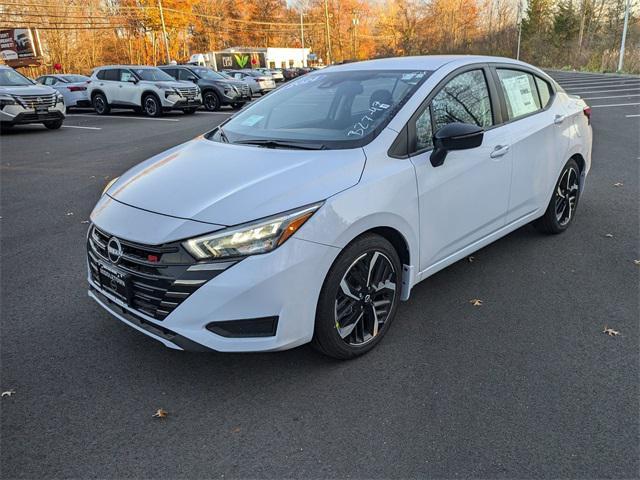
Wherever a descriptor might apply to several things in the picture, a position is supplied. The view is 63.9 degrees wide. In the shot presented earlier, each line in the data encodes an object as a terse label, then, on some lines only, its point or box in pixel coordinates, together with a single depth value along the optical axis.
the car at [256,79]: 23.55
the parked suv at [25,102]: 13.09
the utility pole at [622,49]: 32.46
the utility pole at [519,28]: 55.21
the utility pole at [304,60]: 66.12
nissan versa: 2.50
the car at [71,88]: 19.64
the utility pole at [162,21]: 49.61
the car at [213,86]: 18.92
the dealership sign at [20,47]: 36.16
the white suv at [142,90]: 17.19
